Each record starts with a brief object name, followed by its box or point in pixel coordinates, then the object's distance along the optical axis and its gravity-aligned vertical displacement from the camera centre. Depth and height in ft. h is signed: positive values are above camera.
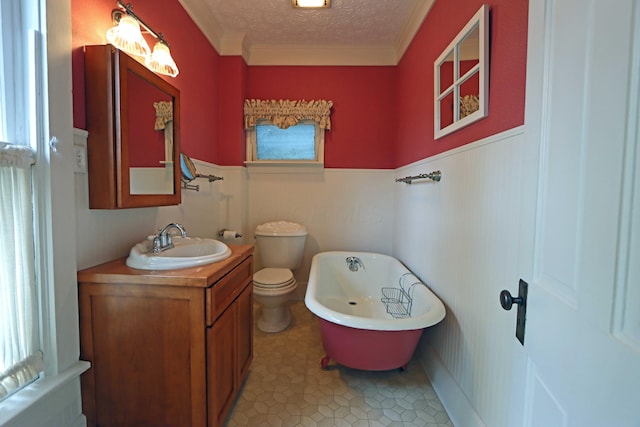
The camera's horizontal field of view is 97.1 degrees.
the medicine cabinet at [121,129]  3.92 +1.03
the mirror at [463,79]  4.17 +2.14
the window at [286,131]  9.39 +2.35
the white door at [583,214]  1.41 -0.07
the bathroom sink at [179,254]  4.04 -0.92
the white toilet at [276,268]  7.44 -2.11
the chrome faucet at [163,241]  4.71 -0.73
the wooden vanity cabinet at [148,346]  3.73 -1.98
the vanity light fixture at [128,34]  4.16 +2.46
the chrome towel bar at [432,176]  5.77 +0.53
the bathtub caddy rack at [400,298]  6.63 -2.60
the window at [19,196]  2.99 +0.01
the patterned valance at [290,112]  9.37 +2.90
